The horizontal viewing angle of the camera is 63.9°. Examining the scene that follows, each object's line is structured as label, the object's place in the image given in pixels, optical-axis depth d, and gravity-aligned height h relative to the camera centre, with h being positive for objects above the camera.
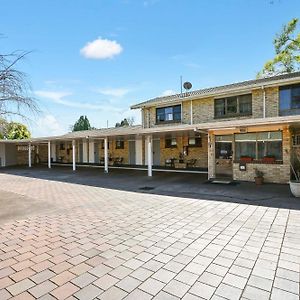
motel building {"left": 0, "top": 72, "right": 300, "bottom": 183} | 10.27 +0.55
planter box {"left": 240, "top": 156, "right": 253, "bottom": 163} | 10.82 -0.60
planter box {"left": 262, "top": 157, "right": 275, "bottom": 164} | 10.26 -0.62
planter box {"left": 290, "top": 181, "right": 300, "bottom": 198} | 7.42 -1.32
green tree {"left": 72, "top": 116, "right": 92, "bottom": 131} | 52.81 +5.22
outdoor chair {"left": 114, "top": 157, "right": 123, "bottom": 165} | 20.33 -1.09
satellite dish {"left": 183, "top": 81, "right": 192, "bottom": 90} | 19.22 +4.91
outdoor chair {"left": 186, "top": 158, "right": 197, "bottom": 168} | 16.16 -1.12
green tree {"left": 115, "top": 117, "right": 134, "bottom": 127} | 54.90 +6.02
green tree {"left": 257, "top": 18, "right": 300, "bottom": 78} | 22.38 +8.93
